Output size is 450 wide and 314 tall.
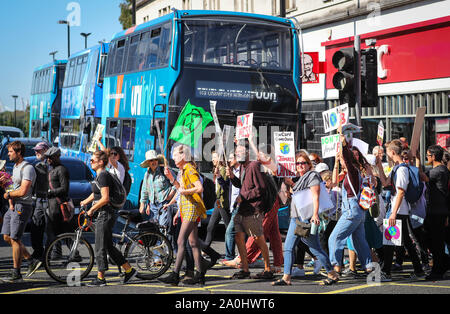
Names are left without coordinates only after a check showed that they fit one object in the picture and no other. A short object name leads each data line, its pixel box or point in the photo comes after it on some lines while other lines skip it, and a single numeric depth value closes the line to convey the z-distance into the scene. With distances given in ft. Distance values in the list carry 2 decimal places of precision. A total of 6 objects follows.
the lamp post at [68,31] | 146.93
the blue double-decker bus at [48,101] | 96.99
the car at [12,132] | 120.47
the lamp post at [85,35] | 165.47
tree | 148.78
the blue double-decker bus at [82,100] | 68.39
